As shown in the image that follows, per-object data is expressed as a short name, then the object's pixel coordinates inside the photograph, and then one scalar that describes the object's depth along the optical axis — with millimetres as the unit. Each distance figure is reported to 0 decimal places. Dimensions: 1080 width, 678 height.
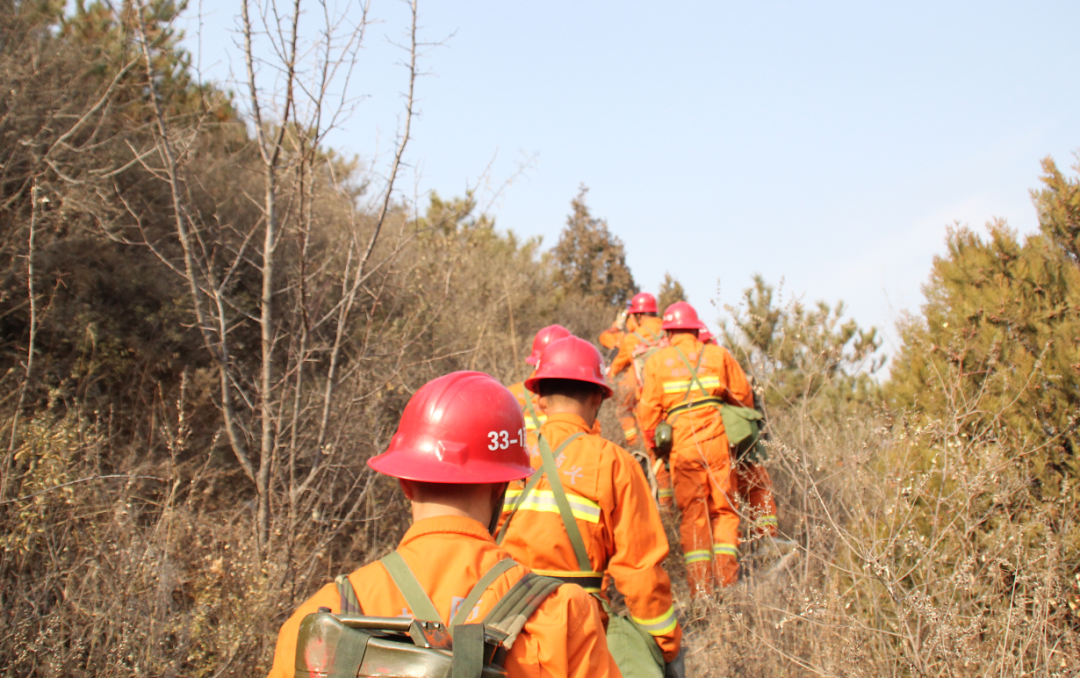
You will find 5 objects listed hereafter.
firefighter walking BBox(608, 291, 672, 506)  7117
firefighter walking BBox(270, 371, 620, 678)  1408
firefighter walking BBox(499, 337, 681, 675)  2617
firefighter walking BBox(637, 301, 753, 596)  5070
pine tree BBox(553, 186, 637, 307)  18078
